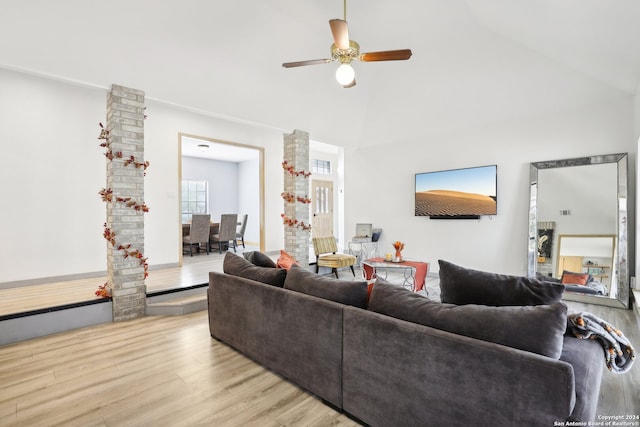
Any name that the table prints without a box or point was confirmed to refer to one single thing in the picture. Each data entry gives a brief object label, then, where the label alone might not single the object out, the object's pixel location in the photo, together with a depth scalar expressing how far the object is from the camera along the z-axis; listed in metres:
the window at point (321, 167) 9.23
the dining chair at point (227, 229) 7.25
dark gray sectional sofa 1.30
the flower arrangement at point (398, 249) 4.67
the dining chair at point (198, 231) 6.84
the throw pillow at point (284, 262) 3.09
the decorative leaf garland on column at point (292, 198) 5.68
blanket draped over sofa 1.70
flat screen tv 5.25
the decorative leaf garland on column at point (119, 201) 3.57
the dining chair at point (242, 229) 8.18
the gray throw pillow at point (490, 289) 1.81
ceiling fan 2.96
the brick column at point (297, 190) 5.70
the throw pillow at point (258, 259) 3.09
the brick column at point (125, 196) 3.60
